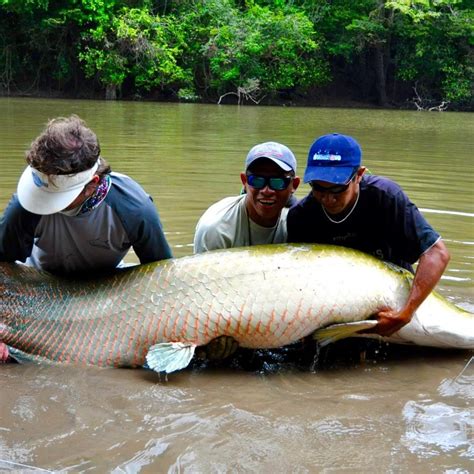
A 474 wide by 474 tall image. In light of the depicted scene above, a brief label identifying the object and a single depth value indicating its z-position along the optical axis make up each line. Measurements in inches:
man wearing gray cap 131.3
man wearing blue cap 119.6
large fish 120.3
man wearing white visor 109.7
